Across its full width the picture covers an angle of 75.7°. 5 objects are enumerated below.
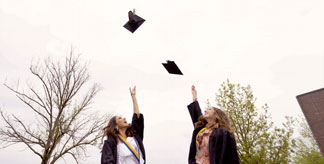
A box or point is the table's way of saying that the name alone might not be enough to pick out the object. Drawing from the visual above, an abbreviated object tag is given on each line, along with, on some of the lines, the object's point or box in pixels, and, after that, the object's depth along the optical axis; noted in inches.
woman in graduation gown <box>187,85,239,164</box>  95.9
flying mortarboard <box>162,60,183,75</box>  171.0
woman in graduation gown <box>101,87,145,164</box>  102.7
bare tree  369.4
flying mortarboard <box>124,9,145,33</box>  199.8
